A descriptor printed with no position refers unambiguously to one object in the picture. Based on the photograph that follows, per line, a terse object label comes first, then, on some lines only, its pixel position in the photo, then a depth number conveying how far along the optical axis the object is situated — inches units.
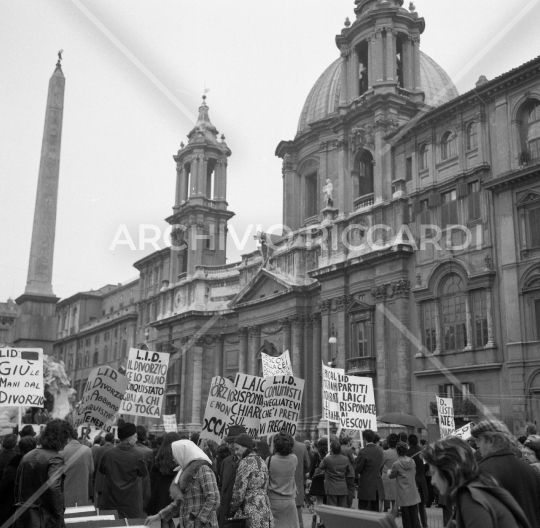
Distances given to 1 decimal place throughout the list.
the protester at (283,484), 368.8
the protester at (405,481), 494.6
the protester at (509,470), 217.0
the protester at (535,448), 313.0
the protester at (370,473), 549.3
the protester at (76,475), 411.2
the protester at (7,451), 358.6
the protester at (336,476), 524.1
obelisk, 995.3
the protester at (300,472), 488.8
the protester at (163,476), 370.9
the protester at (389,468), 546.0
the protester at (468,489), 151.8
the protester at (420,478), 587.5
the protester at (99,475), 490.9
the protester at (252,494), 323.3
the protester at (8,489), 330.3
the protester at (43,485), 282.4
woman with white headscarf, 277.6
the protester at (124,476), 374.6
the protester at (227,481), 343.6
